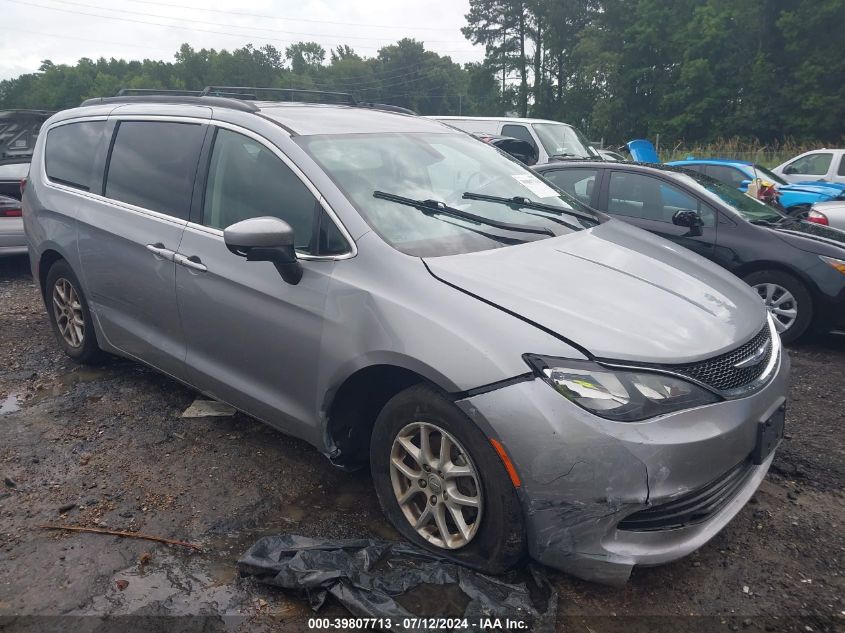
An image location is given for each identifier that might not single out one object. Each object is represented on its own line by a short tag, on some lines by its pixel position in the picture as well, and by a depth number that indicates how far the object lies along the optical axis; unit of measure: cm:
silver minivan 237
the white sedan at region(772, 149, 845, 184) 1320
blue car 1138
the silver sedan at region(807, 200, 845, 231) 806
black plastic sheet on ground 240
